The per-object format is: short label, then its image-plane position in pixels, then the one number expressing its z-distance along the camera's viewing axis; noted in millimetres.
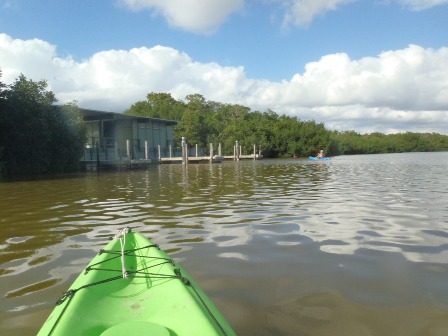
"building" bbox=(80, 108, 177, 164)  29078
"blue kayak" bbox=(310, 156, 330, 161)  45600
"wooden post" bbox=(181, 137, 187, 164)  33700
